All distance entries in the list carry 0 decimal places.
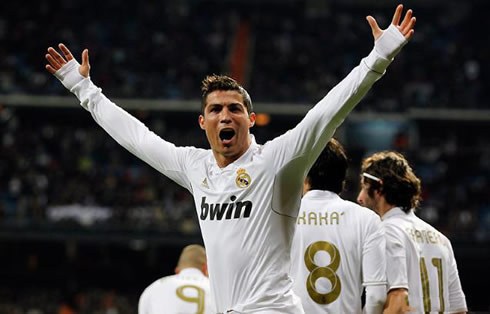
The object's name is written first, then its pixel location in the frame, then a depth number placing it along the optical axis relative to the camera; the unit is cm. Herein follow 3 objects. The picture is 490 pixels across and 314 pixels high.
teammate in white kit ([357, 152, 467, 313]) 961
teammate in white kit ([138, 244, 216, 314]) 1363
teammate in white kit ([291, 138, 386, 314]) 920
